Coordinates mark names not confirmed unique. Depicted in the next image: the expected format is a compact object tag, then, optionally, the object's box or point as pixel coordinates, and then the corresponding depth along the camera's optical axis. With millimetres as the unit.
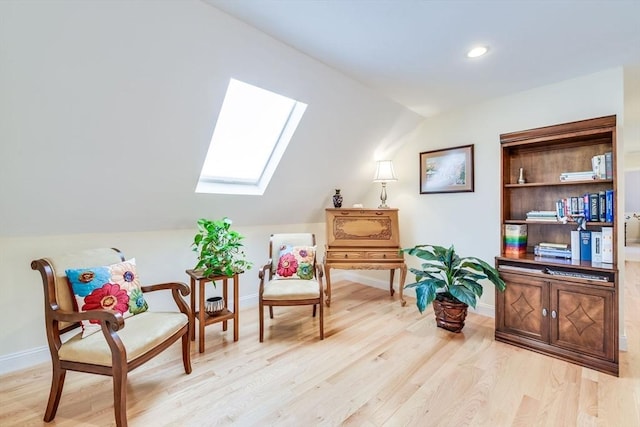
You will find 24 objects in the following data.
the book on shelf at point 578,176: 2305
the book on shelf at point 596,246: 2223
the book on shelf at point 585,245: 2299
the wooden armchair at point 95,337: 1503
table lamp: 3613
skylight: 2654
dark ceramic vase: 3752
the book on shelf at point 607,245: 2156
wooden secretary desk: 3426
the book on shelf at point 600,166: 2233
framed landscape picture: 3189
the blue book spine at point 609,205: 2137
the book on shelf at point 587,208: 2277
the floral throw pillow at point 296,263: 2945
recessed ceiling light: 2053
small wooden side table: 2341
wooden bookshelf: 2068
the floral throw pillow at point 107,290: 1752
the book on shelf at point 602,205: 2189
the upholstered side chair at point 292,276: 2520
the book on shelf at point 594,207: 2238
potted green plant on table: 2480
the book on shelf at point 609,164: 2193
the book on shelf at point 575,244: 2342
